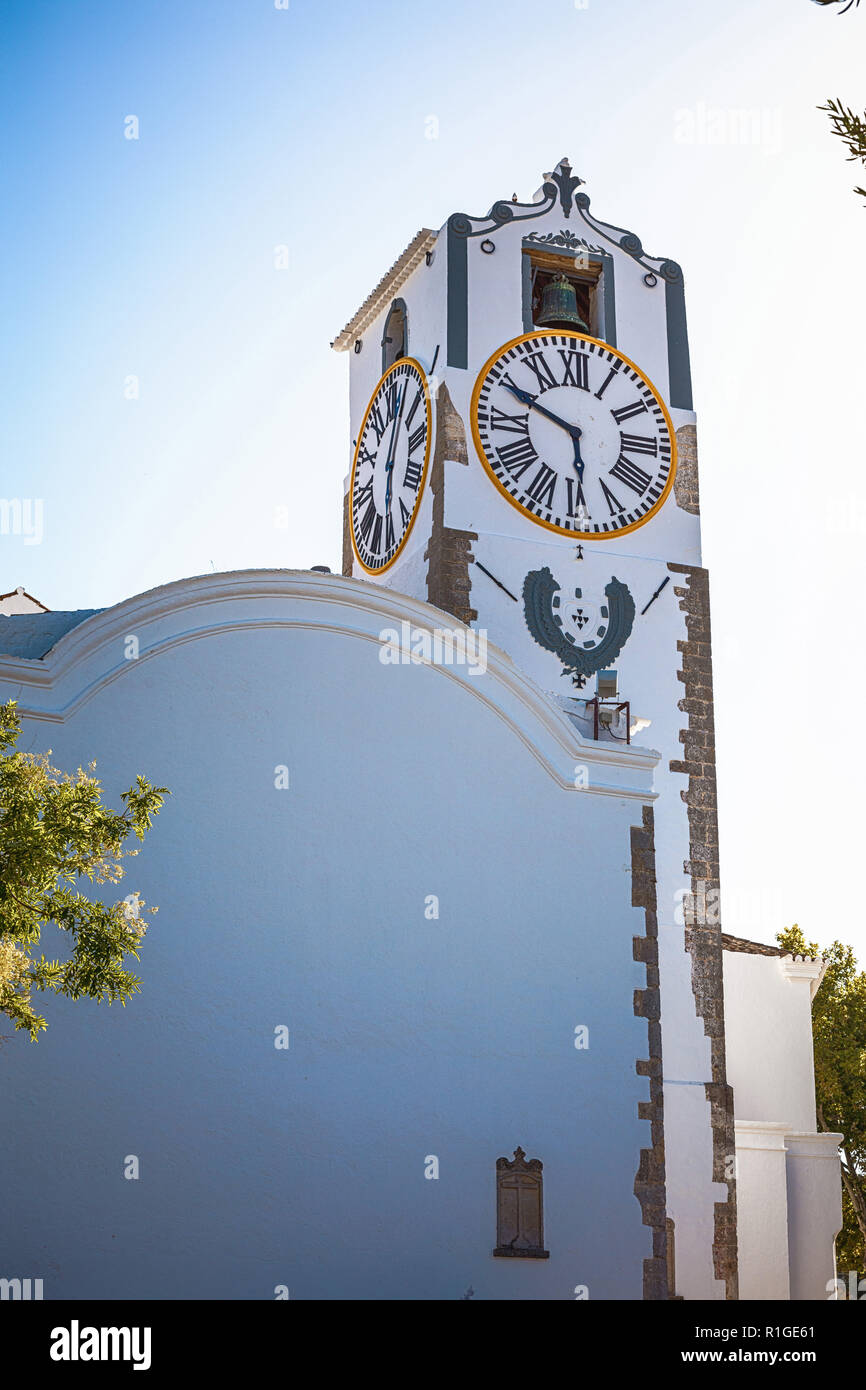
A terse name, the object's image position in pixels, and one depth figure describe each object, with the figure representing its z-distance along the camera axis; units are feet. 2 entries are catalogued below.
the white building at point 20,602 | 85.50
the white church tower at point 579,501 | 76.33
